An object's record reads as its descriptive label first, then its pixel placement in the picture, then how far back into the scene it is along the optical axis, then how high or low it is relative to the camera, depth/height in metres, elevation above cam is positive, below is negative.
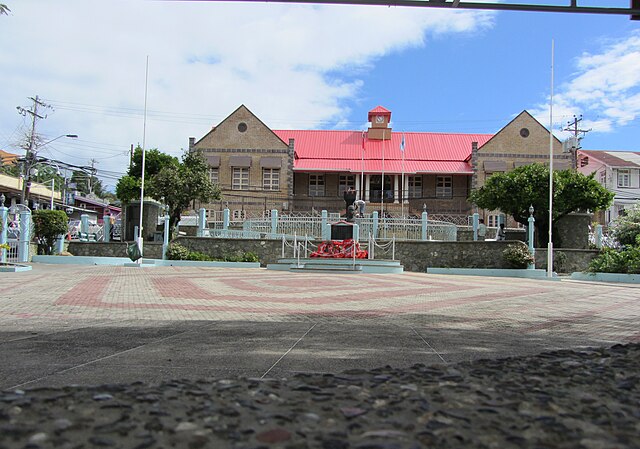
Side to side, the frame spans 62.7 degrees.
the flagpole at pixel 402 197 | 40.58 +3.59
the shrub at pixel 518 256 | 22.66 -0.51
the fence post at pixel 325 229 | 26.20 +0.54
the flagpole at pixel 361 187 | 42.56 +4.35
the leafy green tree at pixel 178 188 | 29.34 +2.72
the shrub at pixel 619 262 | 18.84 -0.58
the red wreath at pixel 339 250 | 22.70 -0.45
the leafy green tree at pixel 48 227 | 22.70 +0.26
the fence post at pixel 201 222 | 27.23 +0.77
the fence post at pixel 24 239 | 21.09 -0.26
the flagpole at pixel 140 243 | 21.47 -0.33
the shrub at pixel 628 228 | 26.30 +0.97
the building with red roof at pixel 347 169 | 42.75 +5.87
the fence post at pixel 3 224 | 18.62 +0.26
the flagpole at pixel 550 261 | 20.33 -0.62
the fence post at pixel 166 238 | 24.64 -0.10
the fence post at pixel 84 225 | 28.48 +0.48
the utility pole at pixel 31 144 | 43.00 +7.33
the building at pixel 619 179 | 50.03 +6.59
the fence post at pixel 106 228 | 29.58 +0.36
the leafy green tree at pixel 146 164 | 42.44 +6.03
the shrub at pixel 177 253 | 24.00 -0.77
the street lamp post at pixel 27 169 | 42.00 +5.25
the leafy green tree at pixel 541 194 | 28.03 +2.73
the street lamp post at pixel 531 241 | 22.62 +0.14
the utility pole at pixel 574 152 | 42.47 +7.63
